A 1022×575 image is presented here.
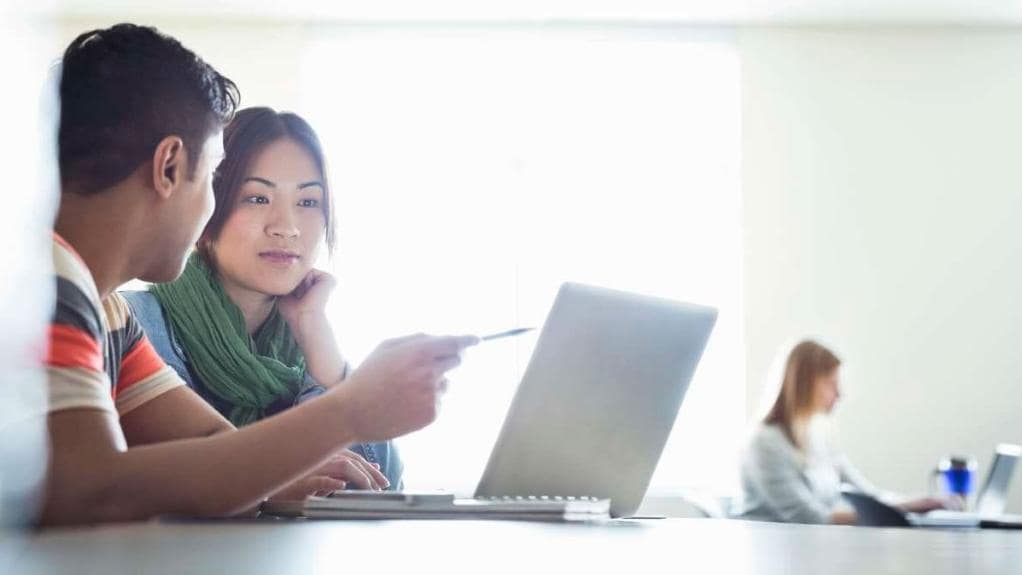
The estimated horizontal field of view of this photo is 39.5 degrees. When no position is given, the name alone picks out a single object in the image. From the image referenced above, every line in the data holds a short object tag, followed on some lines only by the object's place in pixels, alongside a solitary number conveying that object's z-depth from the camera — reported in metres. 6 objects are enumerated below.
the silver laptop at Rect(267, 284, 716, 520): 1.58
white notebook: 1.46
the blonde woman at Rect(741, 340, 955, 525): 4.54
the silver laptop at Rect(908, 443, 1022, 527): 4.90
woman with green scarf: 2.30
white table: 0.69
